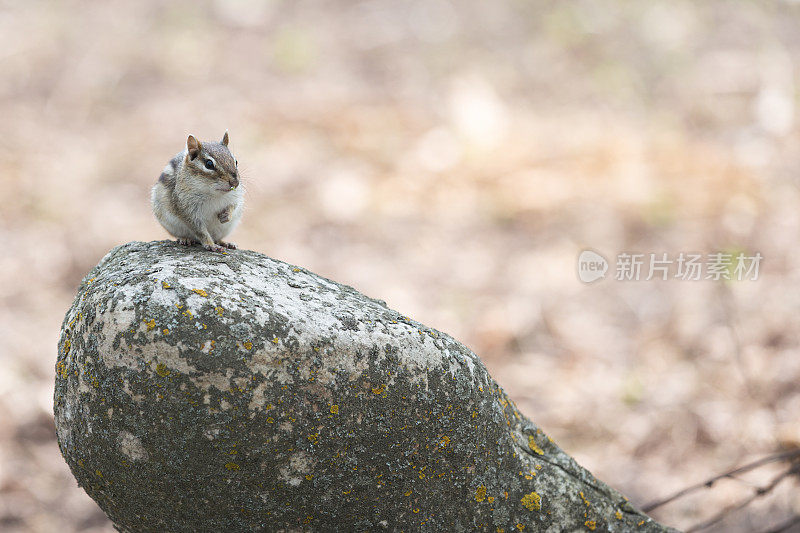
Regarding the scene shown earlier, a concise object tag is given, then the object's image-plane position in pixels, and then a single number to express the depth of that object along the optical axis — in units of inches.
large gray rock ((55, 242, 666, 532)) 179.2
